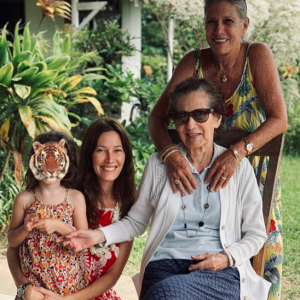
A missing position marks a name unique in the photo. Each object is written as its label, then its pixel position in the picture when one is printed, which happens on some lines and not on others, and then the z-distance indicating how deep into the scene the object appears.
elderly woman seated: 2.36
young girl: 2.34
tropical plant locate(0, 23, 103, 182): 4.74
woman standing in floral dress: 2.47
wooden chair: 2.54
